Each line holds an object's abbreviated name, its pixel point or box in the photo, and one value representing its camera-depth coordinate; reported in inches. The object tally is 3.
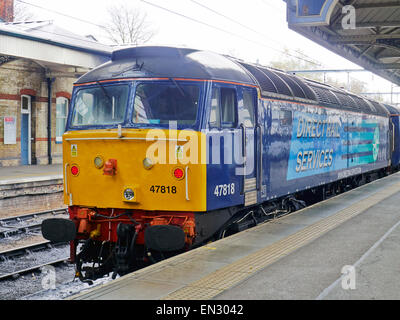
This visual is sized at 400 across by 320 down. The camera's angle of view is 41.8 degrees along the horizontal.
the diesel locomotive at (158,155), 293.9
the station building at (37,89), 789.9
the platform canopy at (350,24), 385.1
